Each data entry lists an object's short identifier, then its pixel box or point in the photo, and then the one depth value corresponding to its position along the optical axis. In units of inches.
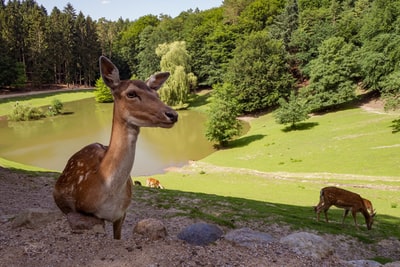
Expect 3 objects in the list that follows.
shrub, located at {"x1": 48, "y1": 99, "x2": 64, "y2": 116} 2233.1
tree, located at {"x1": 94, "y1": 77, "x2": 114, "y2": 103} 2645.2
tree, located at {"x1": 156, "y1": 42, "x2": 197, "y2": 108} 2176.4
